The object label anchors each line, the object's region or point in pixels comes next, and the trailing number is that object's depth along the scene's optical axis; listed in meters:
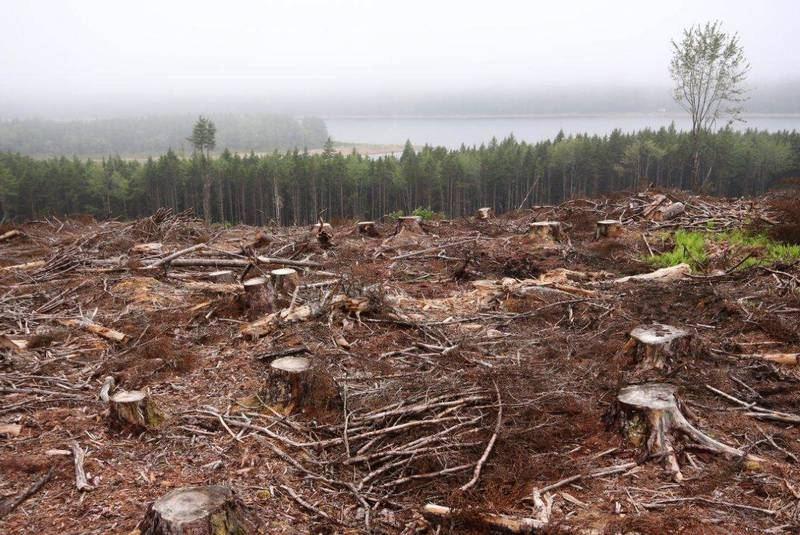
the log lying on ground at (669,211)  13.49
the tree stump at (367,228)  14.80
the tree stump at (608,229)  12.54
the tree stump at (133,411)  4.29
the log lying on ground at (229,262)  10.30
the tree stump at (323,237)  12.38
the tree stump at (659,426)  3.77
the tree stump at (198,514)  2.75
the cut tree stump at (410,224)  14.20
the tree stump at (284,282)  8.13
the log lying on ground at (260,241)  12.61
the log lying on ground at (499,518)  3.04
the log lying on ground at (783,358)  5.21
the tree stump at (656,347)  5.05
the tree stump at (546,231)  12.24
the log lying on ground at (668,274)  8.65
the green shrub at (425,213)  21.97
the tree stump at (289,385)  4.75
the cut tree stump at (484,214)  17.66
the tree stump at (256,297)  7.59
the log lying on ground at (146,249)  10.87
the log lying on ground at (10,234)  13.42
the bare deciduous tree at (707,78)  30.09
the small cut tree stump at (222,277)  9.59
